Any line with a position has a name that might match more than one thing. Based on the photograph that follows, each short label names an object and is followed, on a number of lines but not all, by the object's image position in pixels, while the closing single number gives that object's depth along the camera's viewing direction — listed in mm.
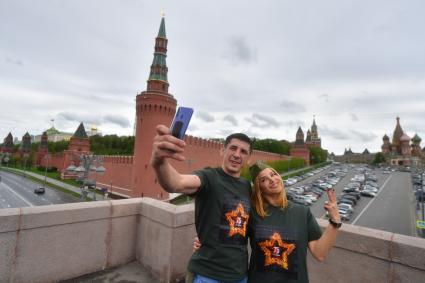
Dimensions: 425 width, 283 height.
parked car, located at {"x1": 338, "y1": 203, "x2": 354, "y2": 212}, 28219
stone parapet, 2533
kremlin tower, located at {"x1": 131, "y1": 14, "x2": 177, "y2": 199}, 30609
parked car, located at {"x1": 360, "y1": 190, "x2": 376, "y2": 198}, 39278
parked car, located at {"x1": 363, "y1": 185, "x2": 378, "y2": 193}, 42050
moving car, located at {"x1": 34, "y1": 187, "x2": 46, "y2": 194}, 36188
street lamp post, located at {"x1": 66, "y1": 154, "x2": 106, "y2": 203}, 12952
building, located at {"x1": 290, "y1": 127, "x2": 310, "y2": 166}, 82875
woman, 1894
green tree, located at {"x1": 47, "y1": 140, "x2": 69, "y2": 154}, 86725
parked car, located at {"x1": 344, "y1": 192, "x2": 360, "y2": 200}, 36200
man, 1824
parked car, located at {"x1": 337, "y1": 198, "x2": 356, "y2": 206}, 31952
